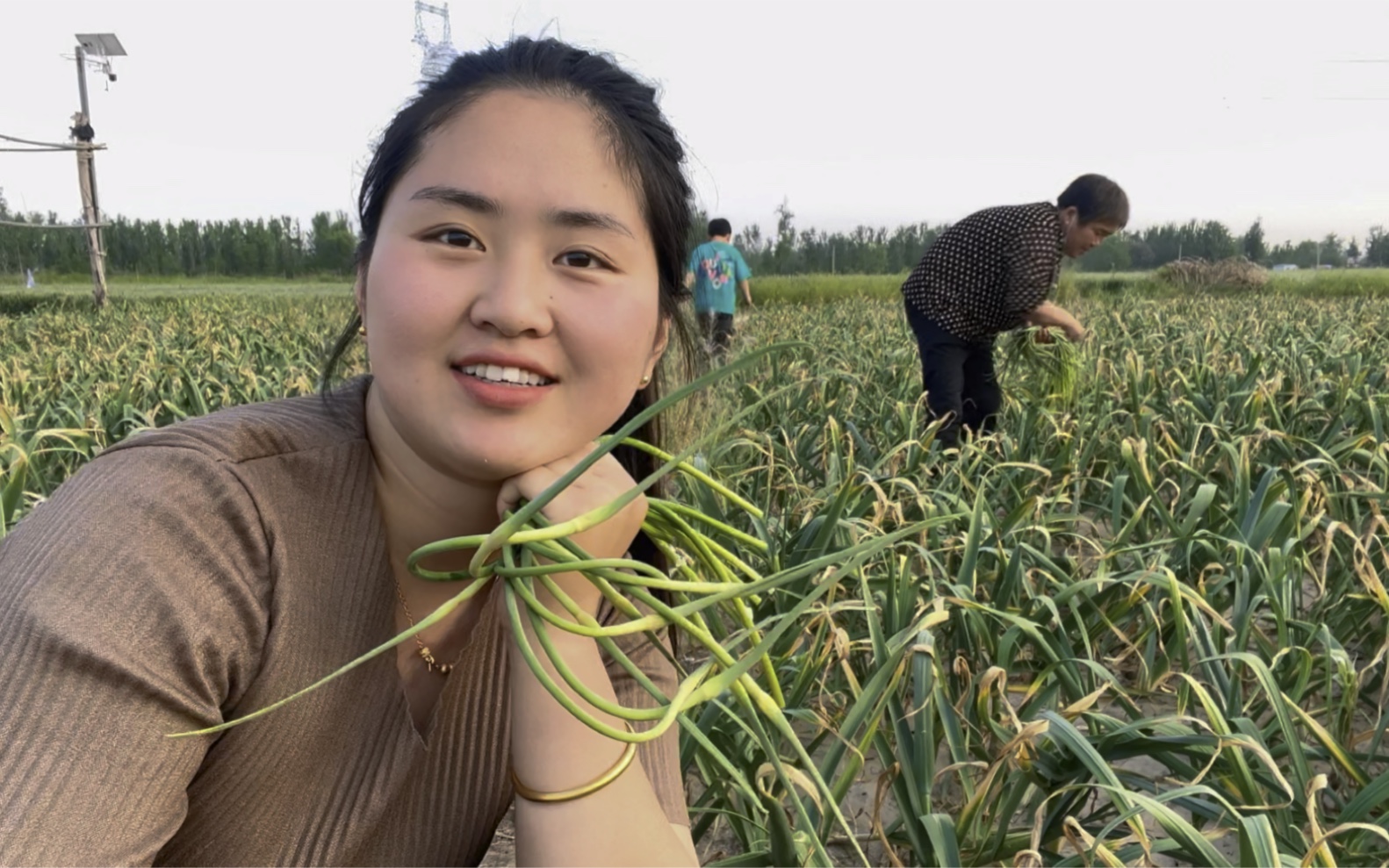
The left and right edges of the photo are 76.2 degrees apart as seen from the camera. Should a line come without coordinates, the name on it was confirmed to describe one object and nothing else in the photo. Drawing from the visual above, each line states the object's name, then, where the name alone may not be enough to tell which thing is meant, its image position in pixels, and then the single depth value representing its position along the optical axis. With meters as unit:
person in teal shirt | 5.50
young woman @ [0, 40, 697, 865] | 0.67
